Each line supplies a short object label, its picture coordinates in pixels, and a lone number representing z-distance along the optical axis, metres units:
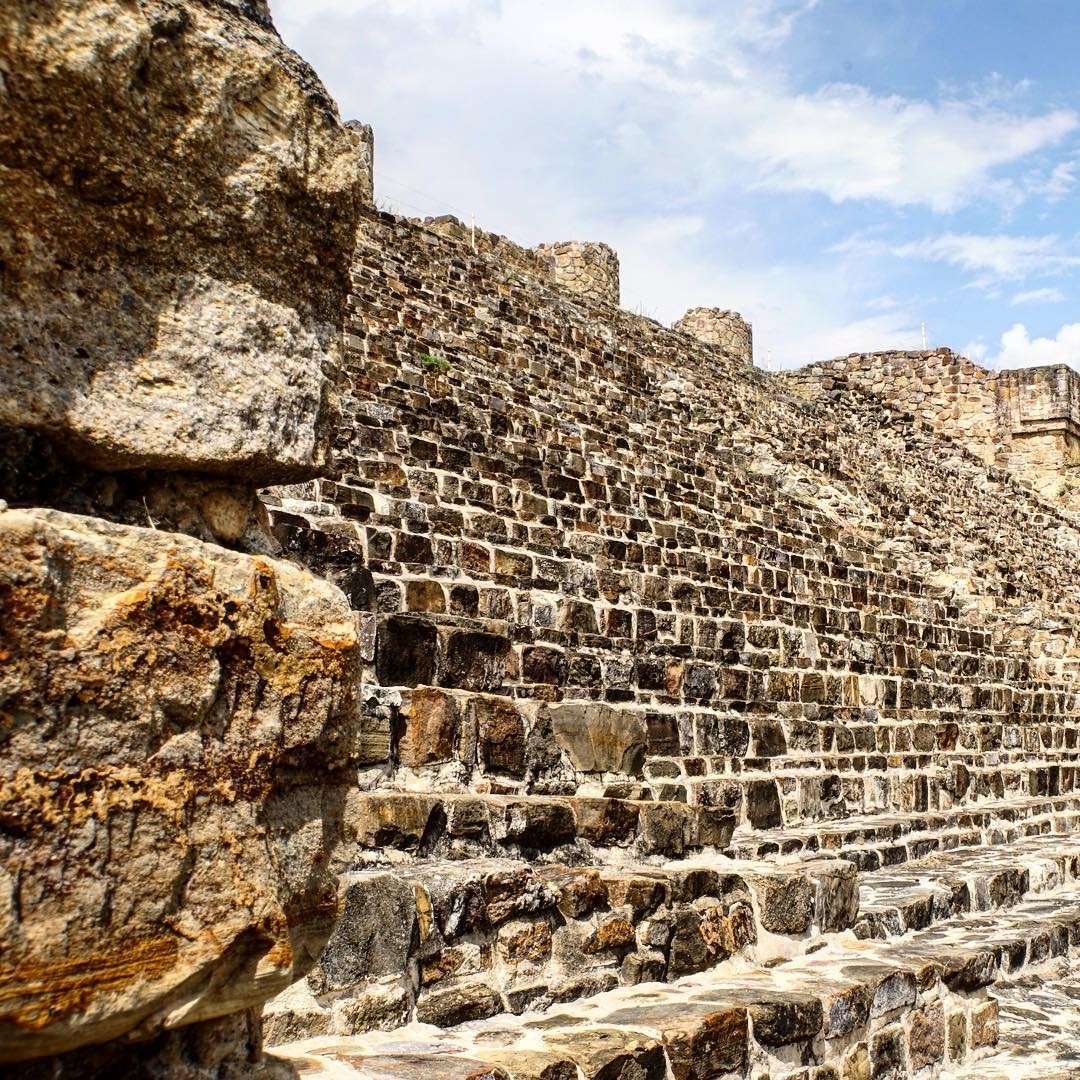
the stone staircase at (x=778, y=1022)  2.49
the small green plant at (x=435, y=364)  10.97
